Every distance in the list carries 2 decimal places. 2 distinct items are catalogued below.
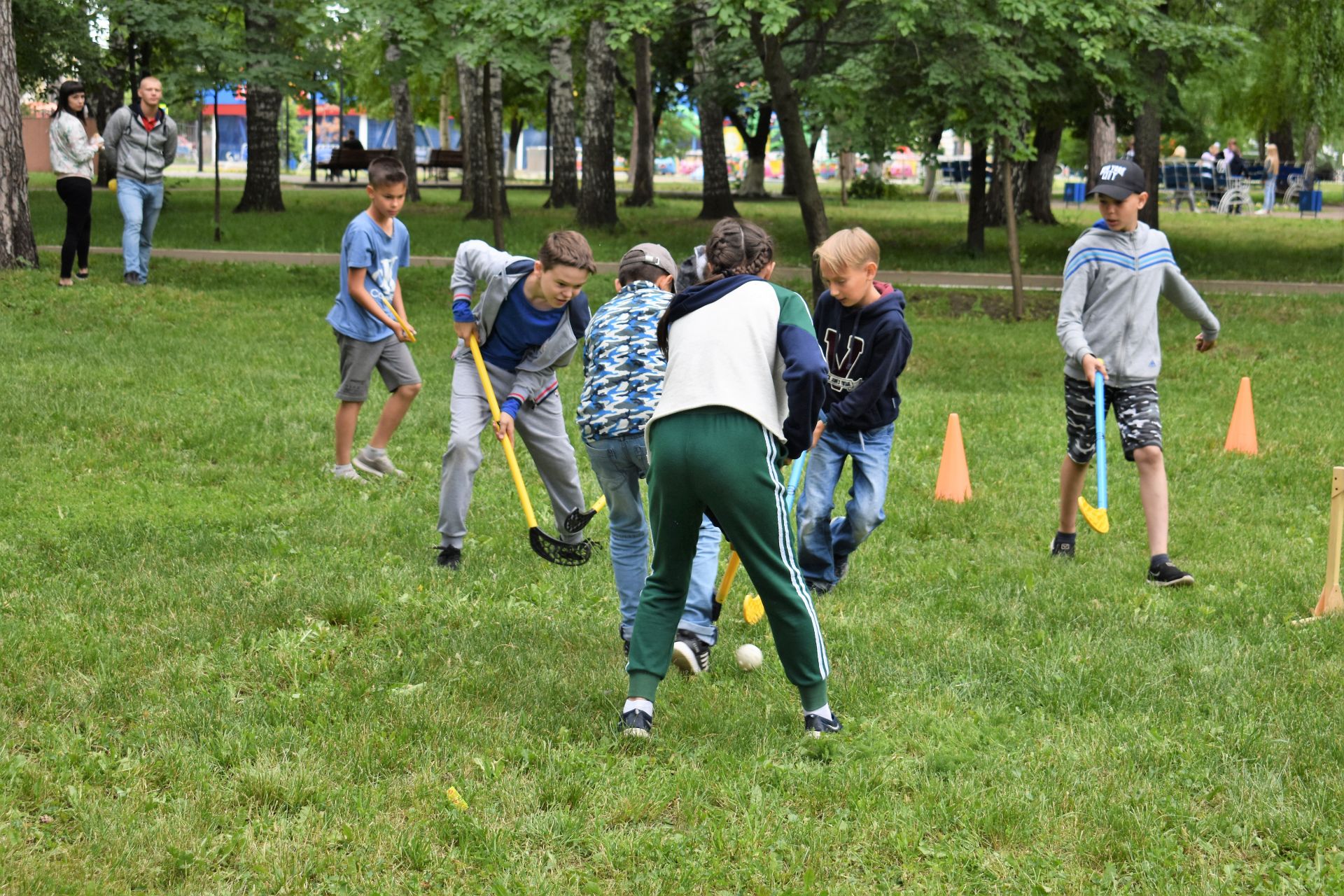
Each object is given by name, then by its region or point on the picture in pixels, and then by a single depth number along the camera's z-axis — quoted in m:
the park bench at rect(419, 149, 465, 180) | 45.19
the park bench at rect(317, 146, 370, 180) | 41.75
